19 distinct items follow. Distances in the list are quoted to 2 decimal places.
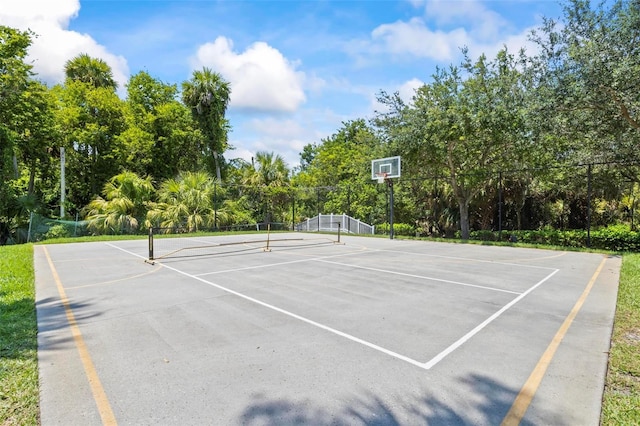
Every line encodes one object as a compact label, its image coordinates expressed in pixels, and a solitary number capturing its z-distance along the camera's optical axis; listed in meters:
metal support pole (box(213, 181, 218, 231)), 21.53
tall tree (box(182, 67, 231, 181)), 26.42
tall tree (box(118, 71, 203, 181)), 25.05
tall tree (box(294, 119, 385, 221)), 23.78
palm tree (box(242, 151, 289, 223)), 25.64
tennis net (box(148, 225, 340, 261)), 11.97
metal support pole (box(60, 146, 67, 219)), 20.20
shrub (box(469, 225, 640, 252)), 13.15
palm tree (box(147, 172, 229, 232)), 20.61
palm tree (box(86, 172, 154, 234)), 19.45
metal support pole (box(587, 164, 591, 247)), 13.15
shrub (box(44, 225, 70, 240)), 17.83
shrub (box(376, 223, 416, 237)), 21.48
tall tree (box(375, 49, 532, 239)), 15.04
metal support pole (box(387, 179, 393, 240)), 17.48
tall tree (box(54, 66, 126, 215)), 23.52
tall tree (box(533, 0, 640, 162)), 9.45
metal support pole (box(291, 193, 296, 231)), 24.77
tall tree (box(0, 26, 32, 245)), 17.34
